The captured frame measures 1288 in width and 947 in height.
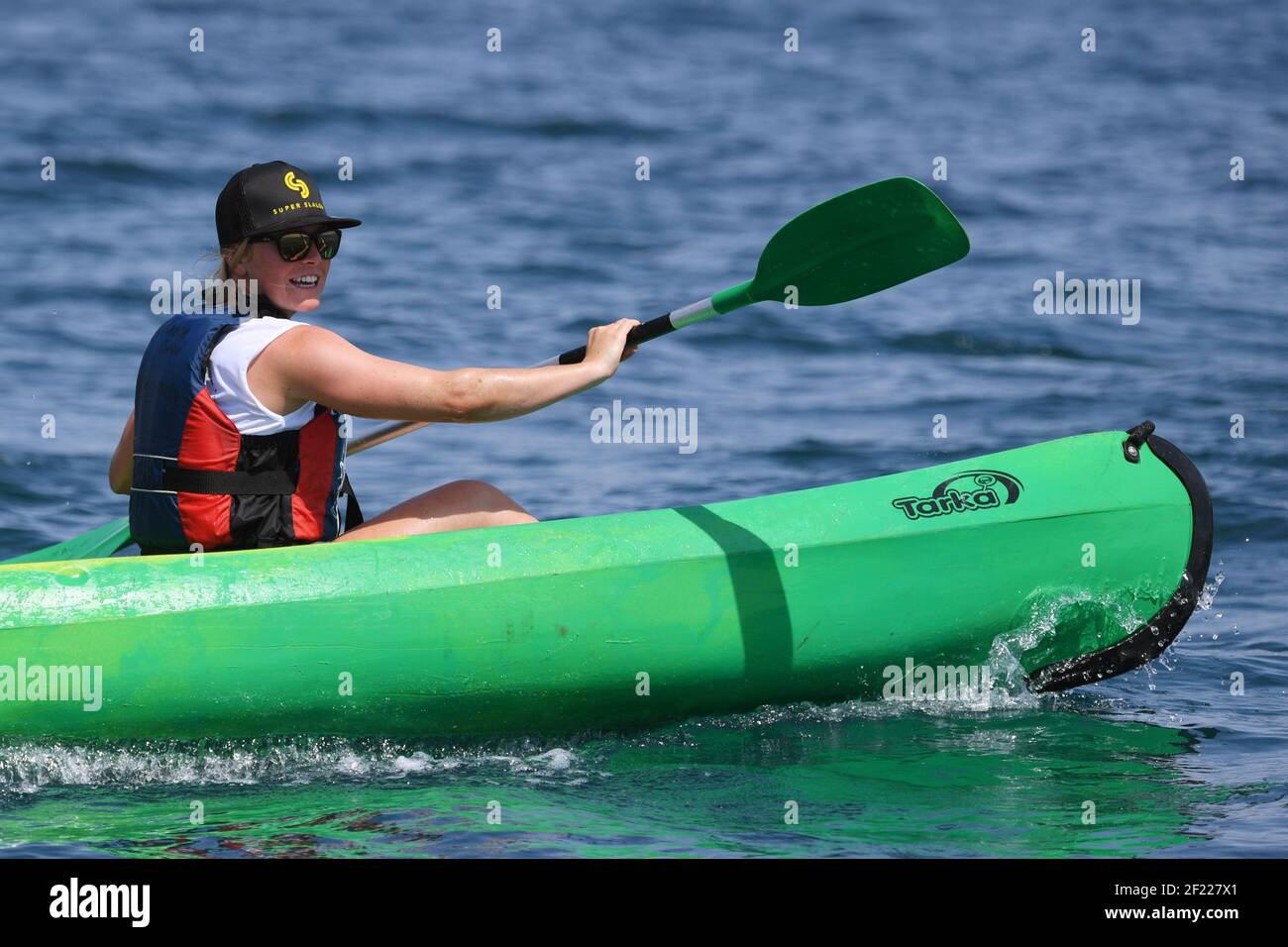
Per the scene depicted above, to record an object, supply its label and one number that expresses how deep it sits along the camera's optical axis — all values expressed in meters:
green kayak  7.88
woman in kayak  7.68
